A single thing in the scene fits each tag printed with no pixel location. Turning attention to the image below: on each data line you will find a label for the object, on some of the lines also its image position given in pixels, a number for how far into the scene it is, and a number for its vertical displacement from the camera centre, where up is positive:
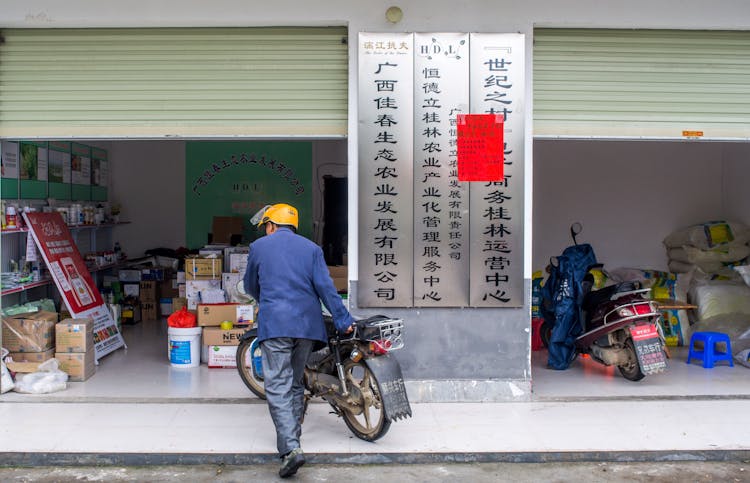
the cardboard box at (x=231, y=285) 7.67 -0.53
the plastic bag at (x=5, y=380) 6.24 -1.20
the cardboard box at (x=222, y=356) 7.34 -1.17
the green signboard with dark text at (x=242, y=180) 10.94 +0.75
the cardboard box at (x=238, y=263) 7.90 -0.31
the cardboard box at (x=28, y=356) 6.57 -1.06
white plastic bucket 7.36 -1.09
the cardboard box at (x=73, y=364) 6.73 -1.15
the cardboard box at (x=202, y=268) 7.87 -0.36
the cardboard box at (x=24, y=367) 6.45 -1.13
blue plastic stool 7.47 -1.14
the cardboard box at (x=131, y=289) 9.90 -0.73
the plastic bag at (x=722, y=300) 8.52 -0.73
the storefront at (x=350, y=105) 6.17 +1.05
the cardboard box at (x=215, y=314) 7.39 -0.78
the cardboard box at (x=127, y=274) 9.91 -0.54
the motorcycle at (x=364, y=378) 4.98 -0.97
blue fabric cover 7.31 -0.68
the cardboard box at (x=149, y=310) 10.01 -1.01
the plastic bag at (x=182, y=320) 7.38 -0.84
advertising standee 7.43 -0.45
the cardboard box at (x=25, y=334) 6.57 -0.87
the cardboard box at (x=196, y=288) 7.79 -0.56
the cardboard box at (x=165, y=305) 10.10 -0.96
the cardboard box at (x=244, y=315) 7.43 -0.80
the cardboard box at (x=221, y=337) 7.35 -0.99
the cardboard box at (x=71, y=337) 6.74 -0.92
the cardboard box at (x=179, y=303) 8.25 -0.76
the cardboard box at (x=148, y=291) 9.98 -0.76
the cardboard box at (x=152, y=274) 9.95 -0.54
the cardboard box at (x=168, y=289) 10.20 -0.75
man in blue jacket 4.94 -0.49
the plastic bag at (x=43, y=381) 6.27 -1.22
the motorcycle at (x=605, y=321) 6.68 -0.80
